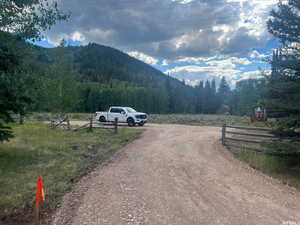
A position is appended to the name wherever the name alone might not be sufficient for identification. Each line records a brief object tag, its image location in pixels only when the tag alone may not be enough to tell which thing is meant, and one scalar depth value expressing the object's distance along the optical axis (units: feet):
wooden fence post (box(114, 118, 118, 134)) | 50.33
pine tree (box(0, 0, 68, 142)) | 22.08
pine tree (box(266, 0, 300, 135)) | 23.85
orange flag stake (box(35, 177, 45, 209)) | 12.67
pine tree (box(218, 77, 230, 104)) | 294.66
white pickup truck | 68.23
